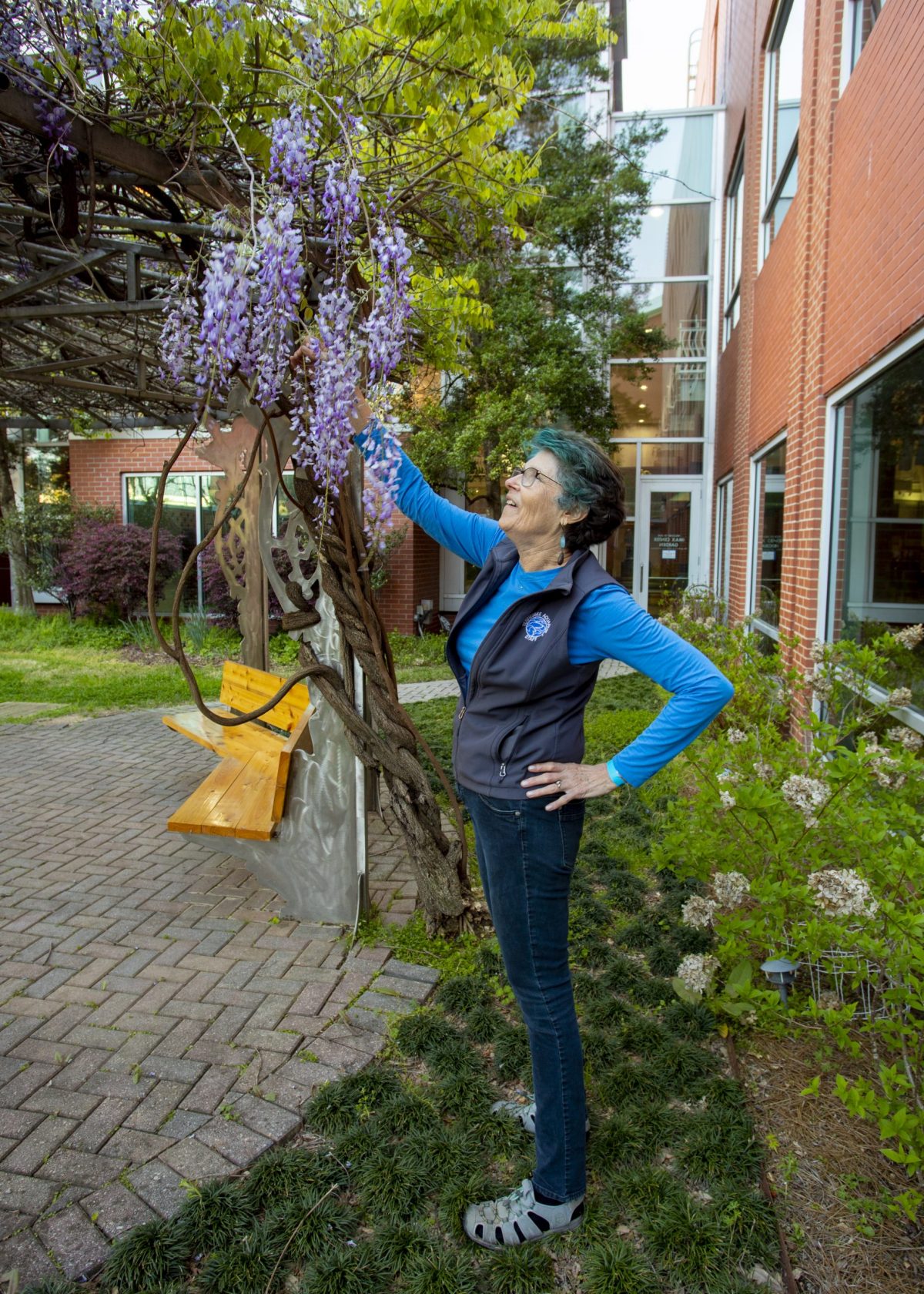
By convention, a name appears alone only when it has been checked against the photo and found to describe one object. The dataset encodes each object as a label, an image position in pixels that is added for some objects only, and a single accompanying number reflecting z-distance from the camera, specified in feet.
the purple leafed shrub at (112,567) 40.22
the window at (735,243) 33.47
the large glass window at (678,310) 41.91
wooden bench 11.97
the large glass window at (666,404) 42.78
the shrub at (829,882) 7.09
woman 6.23
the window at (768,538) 23.49
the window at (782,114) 21.86
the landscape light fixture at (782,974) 9.39
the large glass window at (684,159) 42.04
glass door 43.83
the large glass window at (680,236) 42.45
